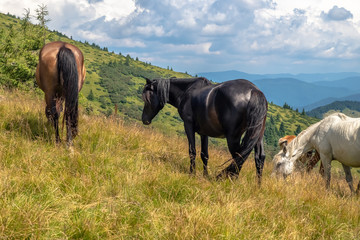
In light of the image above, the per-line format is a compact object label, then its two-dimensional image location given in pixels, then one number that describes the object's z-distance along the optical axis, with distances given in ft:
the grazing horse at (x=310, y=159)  27.61
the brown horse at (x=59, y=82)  20.56
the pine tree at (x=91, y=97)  420.36
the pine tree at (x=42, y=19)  83.10
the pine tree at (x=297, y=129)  550.32
